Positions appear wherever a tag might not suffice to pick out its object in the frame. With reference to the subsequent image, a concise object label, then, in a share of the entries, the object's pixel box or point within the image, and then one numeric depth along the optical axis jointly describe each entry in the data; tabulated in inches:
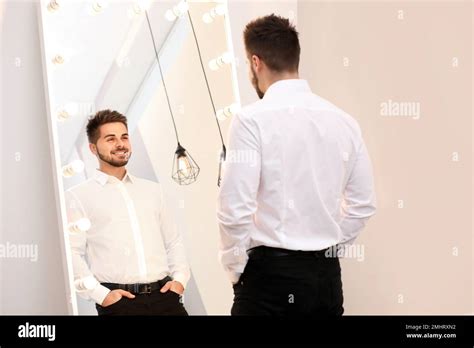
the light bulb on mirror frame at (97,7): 105.7
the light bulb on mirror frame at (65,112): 101.0
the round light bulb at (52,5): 102.0
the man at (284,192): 81.9
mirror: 101.1
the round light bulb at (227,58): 113.1
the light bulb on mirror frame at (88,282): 98.3
